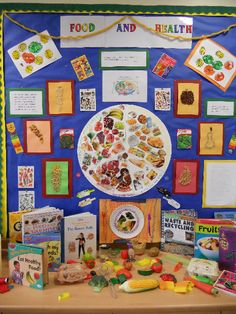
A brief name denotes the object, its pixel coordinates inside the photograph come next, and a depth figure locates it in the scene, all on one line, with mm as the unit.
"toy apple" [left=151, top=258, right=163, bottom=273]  1552
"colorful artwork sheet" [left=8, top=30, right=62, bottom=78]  1654
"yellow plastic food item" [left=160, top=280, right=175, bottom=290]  1423
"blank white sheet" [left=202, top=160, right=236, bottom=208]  1750
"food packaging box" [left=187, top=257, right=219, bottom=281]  1470
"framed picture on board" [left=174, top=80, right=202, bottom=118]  1708
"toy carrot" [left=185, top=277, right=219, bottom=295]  1373
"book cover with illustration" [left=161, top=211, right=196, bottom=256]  1709
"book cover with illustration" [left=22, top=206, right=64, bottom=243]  1596
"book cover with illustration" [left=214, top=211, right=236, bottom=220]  1757
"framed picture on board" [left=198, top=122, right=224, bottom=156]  1730
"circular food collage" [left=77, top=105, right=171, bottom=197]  1715
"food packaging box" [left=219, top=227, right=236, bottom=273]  1519
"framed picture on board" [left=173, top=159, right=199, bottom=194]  1742
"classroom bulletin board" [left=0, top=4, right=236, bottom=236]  1660
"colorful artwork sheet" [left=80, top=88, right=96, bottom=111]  1692
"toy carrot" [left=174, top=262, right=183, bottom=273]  1581
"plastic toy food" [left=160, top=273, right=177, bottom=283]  1467
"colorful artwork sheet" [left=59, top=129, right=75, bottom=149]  1707
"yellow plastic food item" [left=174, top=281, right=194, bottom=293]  1396
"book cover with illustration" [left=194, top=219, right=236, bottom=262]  1593
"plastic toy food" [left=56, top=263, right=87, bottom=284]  1443
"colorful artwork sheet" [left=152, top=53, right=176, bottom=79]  1693
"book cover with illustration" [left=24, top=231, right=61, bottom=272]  1589
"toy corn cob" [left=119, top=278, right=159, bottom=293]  1382
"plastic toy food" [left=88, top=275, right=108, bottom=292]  1408
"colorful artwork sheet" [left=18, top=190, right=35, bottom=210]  1723
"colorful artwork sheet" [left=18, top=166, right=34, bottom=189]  1715
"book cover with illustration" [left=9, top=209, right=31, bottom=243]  1711
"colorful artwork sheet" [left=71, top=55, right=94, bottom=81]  1674
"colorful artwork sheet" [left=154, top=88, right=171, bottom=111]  1709
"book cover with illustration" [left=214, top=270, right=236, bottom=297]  1380
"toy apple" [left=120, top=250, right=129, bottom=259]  1667
